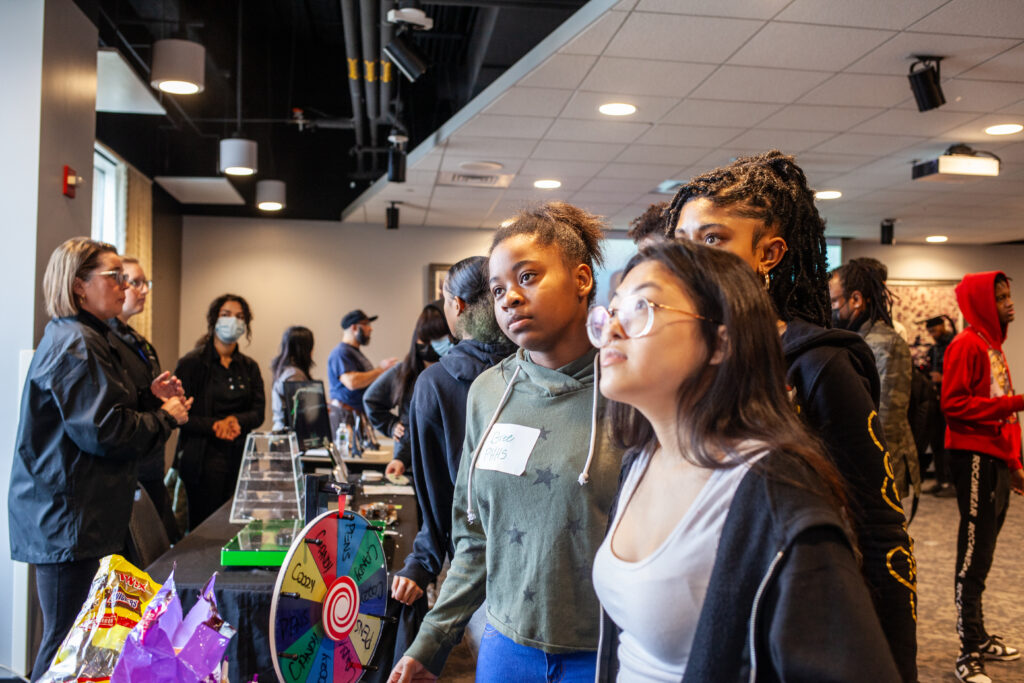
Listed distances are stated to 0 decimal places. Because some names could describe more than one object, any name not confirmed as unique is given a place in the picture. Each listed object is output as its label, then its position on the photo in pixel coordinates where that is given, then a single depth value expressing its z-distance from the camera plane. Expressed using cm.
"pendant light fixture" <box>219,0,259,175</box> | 620
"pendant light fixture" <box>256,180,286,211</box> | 771
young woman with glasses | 71
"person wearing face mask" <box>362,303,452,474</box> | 362
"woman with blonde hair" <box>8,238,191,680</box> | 241
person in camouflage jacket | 321
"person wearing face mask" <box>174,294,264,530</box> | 432
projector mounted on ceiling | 536
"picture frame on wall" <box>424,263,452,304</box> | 956
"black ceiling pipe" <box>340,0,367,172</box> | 497
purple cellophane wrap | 101
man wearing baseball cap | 540
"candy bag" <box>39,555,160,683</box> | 114
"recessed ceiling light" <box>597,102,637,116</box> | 468
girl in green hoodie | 127
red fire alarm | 356
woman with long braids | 95
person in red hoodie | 328
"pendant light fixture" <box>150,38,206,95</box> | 463
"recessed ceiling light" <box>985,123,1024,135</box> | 495
